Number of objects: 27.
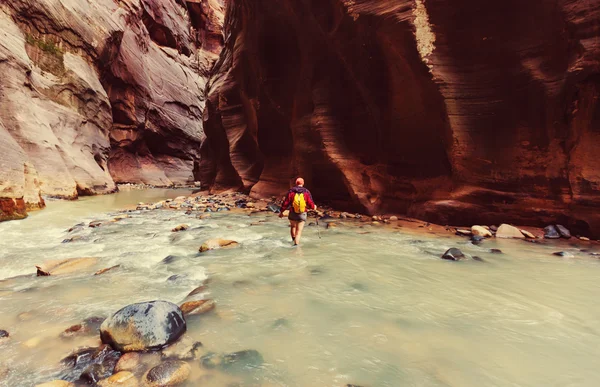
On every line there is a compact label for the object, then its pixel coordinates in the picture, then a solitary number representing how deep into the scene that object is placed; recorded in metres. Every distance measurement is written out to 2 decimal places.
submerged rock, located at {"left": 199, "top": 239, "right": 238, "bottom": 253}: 5.81
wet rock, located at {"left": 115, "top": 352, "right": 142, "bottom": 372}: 2.24
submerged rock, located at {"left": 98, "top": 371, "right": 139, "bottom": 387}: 2.06
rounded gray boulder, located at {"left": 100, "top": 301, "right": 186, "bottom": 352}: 2.48
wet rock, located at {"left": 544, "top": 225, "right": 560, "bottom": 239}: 6.64
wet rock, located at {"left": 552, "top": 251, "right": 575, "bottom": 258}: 5.38
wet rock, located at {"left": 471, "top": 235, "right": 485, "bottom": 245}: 6.46
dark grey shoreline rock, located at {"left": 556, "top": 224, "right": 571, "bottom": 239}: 6.59
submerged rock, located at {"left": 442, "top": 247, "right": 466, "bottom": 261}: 5.23
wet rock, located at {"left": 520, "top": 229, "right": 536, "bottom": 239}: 6.71
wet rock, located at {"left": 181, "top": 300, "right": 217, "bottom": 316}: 3.22
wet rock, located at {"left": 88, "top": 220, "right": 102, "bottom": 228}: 7.75
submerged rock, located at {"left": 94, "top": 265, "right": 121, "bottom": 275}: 4.32
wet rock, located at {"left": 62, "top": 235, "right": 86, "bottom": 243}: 6.20
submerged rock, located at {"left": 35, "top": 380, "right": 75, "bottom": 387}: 1.97
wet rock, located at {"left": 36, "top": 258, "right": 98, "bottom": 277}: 4.28
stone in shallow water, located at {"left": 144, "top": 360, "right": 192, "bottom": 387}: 2.09
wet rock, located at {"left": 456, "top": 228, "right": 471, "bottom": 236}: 7.22
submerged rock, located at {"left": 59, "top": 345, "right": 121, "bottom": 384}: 2.14
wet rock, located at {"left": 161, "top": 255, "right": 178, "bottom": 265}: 4.97
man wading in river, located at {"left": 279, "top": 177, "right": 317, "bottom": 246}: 6.36
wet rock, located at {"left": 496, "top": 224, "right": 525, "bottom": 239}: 6.86
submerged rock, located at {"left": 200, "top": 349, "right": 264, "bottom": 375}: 2.29
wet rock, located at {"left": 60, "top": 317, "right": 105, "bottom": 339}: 2.69
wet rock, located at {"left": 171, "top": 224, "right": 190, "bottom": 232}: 7.59
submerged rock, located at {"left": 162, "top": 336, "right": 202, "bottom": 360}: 2.42
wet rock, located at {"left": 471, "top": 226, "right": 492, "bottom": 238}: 6.98
